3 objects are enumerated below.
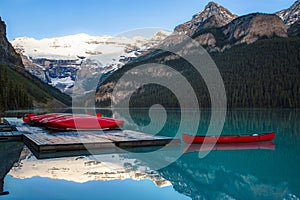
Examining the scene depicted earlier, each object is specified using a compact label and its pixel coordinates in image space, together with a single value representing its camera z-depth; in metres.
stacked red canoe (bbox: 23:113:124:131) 24.21
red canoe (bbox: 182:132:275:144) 22.48
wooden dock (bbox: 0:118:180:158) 17.50
